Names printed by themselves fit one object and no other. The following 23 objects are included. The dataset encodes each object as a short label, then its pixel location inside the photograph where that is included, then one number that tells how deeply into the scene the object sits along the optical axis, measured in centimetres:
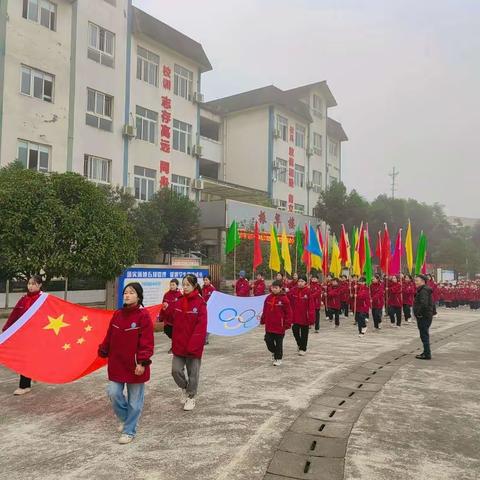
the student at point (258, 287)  1642
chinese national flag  630
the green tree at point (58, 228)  1136
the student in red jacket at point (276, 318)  880
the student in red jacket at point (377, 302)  1516
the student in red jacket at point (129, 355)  495
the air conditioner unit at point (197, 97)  2967
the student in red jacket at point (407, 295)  1745
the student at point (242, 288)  1606
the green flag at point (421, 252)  1861
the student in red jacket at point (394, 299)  1616
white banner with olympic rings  1017
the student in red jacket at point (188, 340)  608
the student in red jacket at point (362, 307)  1383
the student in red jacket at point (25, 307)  679
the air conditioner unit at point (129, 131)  2453
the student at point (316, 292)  1312
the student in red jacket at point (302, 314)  989
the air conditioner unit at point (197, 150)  2962
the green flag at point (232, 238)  1883
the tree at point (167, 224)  2114
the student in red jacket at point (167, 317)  797
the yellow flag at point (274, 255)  1784
